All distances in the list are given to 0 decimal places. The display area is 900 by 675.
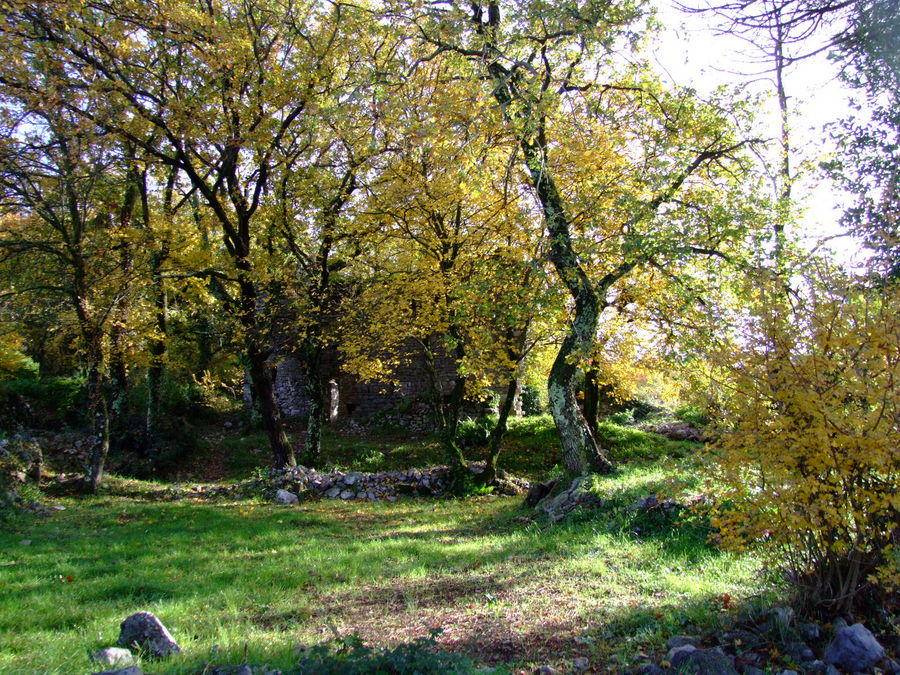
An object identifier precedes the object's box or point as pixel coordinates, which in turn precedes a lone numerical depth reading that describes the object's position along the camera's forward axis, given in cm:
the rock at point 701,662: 306
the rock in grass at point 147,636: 351
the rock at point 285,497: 1191
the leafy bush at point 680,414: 1784
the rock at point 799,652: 315
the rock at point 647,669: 315
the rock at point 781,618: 336
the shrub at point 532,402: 2011
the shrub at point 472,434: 1678
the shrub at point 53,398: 1755
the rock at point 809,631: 328
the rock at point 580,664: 336
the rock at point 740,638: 335
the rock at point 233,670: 289
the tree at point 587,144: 767
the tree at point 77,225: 934
